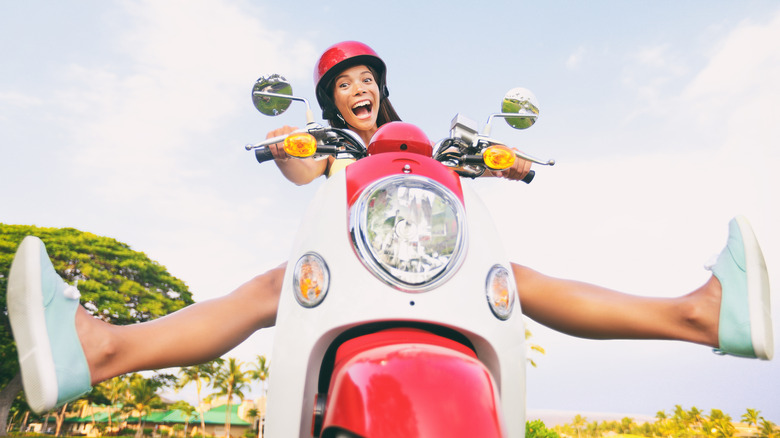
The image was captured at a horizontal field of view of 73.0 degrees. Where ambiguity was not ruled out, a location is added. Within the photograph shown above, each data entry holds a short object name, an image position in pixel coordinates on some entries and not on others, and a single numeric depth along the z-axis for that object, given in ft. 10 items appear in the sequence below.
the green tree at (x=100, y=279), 71.20
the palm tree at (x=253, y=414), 164.73
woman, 4.56
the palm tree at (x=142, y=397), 153.51
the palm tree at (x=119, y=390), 153.04
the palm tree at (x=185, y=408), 181.88
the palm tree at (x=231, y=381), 148.77
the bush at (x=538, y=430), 40.11
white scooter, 3.29
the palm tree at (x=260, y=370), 142.10
